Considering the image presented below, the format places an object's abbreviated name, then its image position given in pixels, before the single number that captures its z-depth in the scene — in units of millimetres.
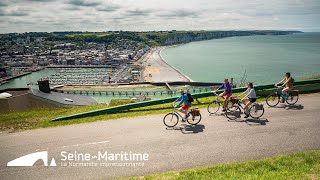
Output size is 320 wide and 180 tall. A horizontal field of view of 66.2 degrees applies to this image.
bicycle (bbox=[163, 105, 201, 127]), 12047
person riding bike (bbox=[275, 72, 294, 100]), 13973
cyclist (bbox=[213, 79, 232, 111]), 13281
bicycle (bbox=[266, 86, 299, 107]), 14141
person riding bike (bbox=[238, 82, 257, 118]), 12359
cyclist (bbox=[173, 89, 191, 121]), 11984
